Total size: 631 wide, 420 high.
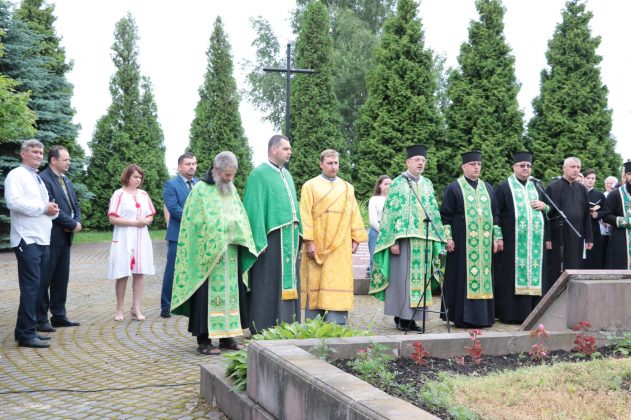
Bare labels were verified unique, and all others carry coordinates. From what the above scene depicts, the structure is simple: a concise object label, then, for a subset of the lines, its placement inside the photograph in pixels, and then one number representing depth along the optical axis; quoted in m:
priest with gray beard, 6.65
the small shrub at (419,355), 4.62
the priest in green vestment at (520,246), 9.29
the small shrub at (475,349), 4.88
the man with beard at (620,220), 10.66
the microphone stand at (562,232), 9.04
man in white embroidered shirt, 7.07
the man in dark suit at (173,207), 9.11
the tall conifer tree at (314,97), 28.27
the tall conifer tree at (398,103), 25.30
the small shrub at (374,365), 4.09
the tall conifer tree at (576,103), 22.80
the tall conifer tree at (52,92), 23.31
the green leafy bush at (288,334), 4.89
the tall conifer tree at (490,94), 23.77
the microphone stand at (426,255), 7.73
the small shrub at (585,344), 5.25
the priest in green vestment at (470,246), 8.80
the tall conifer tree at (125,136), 30.36
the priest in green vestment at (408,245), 8.35
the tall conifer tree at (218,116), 29.69
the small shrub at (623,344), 5.39
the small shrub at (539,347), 5.09
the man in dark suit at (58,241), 8.05
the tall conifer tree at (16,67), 21.66
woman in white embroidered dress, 8.69
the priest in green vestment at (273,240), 7.19
